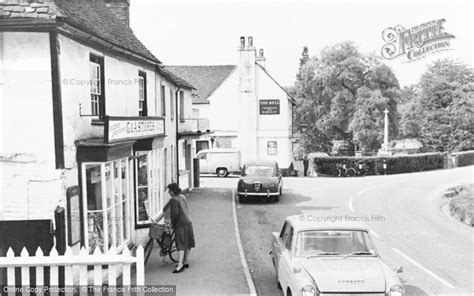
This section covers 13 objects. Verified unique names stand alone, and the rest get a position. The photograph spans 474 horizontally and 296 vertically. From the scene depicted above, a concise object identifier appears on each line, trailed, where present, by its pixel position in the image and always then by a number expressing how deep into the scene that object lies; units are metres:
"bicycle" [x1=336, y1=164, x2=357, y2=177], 37.47
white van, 35.44
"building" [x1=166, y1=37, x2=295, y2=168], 41.47
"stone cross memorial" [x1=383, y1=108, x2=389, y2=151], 41.72
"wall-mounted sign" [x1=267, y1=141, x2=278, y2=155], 42.25
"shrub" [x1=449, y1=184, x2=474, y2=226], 17.28
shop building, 8.44
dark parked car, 20.98
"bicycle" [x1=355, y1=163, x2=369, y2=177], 37.67
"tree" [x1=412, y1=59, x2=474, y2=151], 49.03
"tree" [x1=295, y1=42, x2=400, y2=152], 46.00
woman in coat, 10.73
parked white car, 7.21
